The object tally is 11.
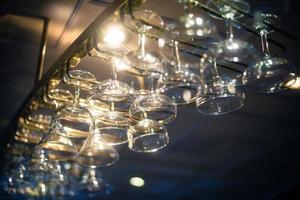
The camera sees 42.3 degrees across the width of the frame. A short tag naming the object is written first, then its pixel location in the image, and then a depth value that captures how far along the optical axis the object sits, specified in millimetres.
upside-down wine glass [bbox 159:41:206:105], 996
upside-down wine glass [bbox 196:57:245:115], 1064
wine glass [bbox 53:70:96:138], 1065
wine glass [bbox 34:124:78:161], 1151
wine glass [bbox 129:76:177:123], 1050
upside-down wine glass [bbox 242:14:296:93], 1023
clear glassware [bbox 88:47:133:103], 1045
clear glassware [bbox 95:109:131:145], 1132
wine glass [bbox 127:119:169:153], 1112
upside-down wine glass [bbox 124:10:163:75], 915
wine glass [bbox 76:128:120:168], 1219
